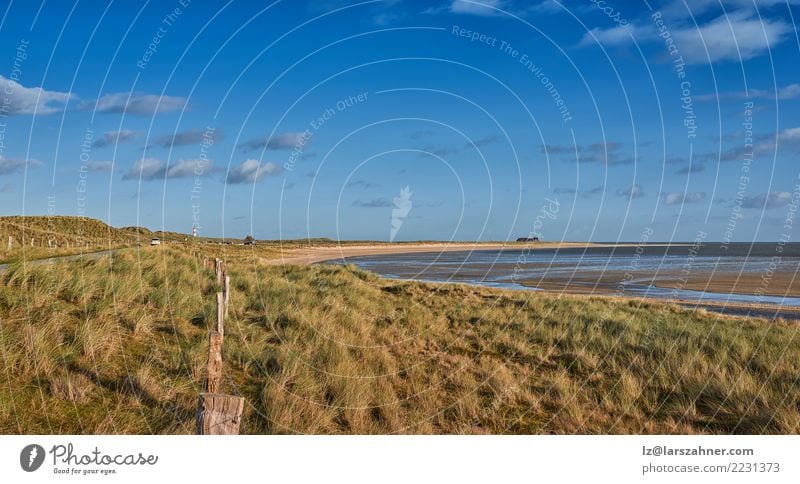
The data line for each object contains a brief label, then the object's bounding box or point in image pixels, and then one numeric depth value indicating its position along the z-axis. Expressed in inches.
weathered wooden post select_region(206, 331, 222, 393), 292.8
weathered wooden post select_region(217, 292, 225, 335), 391.5
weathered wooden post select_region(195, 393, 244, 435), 213.6
